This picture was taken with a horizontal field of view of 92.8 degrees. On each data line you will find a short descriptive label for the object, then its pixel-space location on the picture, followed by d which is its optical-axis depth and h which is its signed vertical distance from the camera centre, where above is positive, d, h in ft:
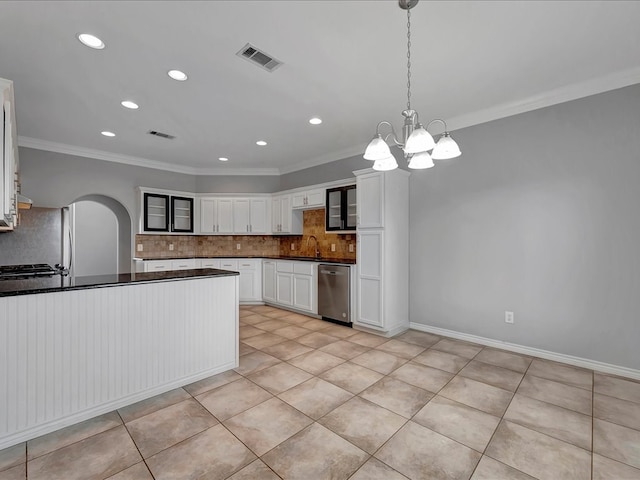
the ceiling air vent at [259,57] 7.80 +4.93
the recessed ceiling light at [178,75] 8.84 +4.94
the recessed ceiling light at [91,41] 7.23 +4.91
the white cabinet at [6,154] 6.56 +2.02
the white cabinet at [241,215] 20.08 +1.77
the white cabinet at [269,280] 18.65 -2.42
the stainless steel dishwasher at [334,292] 14.57 -2.53
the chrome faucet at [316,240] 18.60 +0.09
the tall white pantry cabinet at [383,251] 12.94 -0.44
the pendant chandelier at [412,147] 5.97 +2.01
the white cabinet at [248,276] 19.30 -2.18
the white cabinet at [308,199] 17.17 +2.51
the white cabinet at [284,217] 19.15 +1.56
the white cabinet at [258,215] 20.18 +1.77
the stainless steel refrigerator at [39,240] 12.95 +0.12
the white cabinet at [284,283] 17.56 -2.44
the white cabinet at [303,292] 16.40 -2.77
